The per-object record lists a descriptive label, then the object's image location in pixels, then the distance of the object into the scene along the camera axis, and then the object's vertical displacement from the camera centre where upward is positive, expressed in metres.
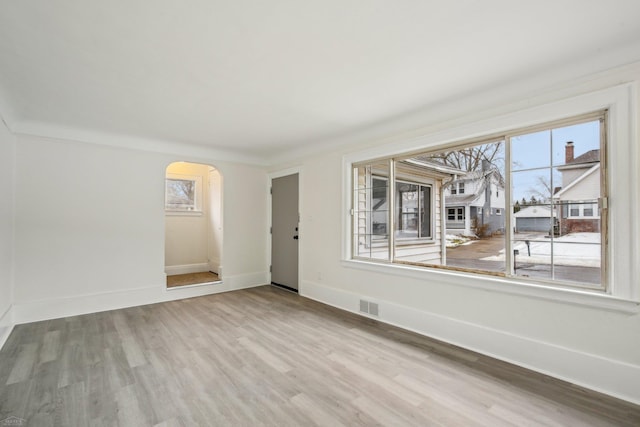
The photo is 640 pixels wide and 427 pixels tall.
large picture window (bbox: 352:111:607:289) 2.27 +0.08
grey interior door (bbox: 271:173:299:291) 5.07 -0.32
